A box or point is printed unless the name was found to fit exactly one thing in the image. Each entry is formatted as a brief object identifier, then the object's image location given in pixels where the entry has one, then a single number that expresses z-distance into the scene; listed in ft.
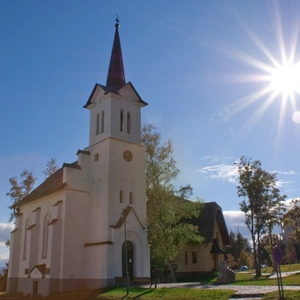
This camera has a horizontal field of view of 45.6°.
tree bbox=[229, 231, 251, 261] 283.65
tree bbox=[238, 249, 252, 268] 219.41
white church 87.61
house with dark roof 141.18
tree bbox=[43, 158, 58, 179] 152.01
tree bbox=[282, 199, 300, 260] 113.30
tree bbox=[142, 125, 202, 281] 107.55
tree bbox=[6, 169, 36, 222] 149.18
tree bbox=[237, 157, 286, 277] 114.01
